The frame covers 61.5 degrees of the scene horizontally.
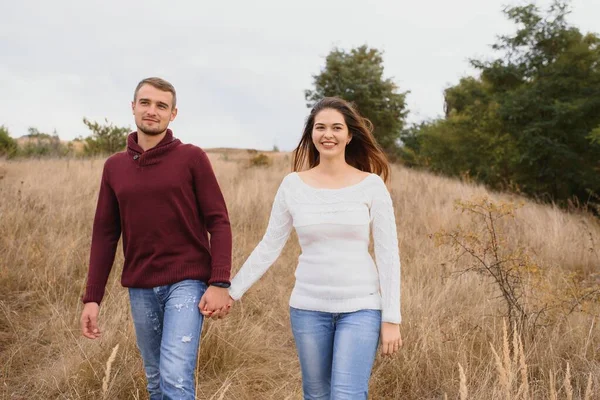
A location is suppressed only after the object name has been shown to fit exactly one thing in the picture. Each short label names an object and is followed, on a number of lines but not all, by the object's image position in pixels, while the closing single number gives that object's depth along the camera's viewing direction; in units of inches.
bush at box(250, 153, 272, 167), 668.7
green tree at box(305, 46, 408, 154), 986.7
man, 95.4
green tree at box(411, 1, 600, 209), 550.3
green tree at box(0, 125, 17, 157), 708.0
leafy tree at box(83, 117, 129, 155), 710.5
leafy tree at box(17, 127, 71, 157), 647.1
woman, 84.2
